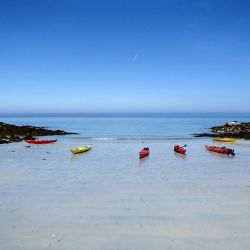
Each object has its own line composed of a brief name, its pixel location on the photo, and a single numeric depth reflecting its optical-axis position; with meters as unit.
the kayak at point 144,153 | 22.63
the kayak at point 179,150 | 24.93
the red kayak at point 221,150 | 23.94
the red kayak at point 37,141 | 32.24
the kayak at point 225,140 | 36.13
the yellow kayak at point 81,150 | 24.94
